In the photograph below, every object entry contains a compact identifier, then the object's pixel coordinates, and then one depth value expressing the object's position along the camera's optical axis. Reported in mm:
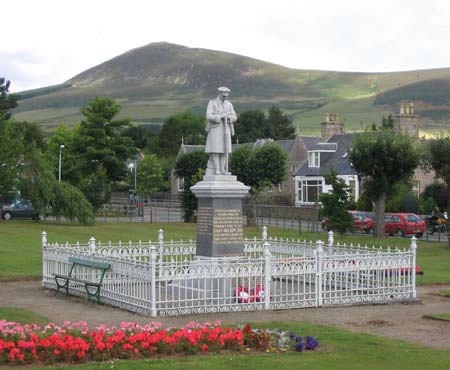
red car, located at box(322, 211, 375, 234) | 55562
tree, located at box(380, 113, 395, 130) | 103000
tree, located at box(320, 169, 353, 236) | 47344
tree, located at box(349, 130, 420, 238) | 49500
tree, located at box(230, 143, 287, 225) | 66500
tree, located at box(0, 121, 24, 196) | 56812
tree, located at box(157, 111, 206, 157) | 139500
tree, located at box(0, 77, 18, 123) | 67006
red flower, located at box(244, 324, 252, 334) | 15255
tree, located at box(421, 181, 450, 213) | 65875
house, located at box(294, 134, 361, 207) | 78125
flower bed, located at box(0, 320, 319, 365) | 13531
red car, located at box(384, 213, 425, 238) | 52344
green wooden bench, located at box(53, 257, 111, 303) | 21609
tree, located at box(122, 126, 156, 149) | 158000
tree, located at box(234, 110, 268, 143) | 137025
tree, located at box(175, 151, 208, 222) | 83325
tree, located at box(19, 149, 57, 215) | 56219
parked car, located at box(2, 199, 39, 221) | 61781
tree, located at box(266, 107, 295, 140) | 138188
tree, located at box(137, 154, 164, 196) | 84688
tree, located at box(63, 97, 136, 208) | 84938
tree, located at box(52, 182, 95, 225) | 56625
